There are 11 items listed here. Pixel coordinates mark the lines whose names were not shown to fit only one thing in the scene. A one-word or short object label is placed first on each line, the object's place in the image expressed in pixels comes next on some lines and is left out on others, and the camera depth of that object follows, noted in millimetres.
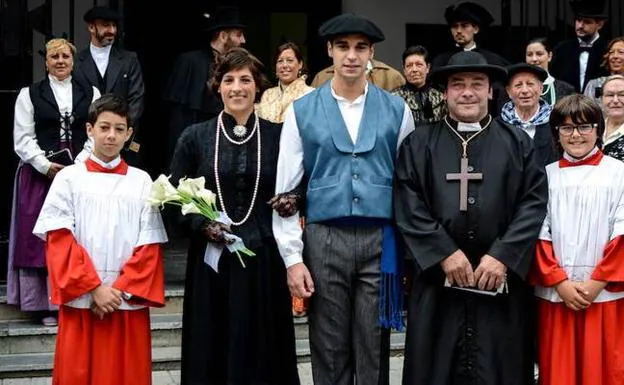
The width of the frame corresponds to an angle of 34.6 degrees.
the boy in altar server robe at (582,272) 4773
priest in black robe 4633
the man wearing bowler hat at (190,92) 7832
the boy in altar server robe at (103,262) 4977
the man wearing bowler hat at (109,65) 7434
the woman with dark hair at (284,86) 7289
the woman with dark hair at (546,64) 7164
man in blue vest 4715
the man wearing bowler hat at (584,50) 8180
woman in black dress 4988
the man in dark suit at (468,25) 8047
